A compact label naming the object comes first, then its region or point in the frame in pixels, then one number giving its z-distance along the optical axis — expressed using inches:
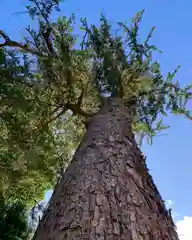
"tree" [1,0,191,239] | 147.1
